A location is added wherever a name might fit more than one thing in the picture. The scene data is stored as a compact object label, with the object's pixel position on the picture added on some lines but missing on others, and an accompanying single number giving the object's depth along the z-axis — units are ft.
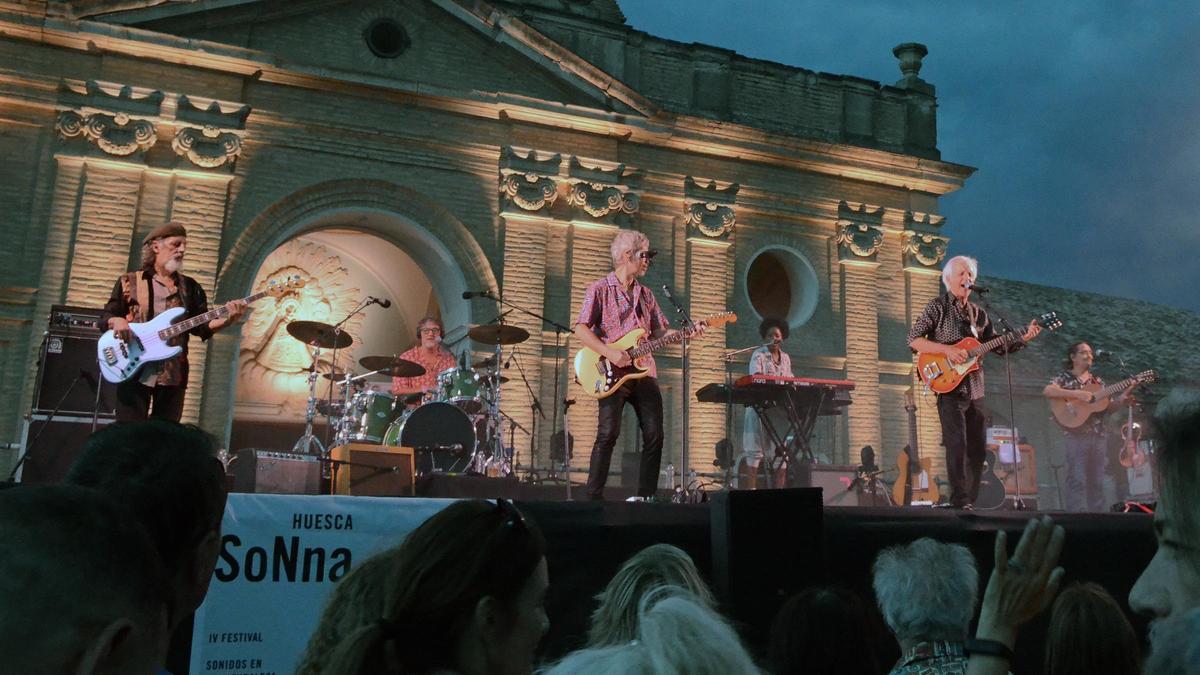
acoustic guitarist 38.19
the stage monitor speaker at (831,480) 44.50
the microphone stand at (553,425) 50.24
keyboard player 47.65
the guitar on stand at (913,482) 55.26
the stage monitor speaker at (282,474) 32.53
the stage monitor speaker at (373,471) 32.76
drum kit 37.60
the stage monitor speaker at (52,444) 31.40
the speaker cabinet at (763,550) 16.92
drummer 46.21
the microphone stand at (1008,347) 28.77
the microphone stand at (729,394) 37.81
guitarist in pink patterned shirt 26.13
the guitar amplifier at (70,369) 32.78
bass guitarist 25.90
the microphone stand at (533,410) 49.13
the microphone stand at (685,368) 29.81
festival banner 16.14
